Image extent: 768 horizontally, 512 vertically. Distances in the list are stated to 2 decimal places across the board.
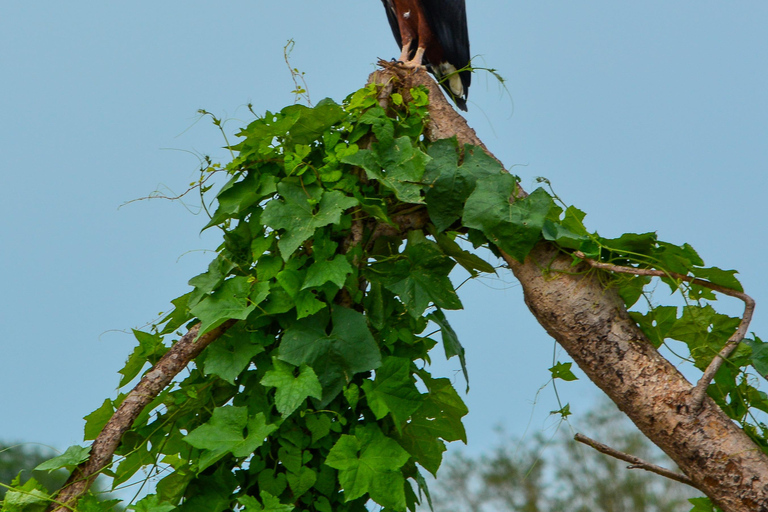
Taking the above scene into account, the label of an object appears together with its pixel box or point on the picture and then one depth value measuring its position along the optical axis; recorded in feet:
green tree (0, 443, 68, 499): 113.76
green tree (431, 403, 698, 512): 76.21
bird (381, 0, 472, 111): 48.36
